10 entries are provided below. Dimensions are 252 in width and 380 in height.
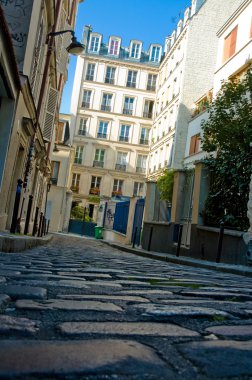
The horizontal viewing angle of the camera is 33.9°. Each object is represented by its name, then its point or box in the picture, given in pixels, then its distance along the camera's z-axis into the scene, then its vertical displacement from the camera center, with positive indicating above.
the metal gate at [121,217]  25.17 +0.37
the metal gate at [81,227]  43.16 -1.02
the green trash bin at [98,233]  33.81 -1.05
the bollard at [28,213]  10.97 -0.06
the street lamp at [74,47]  14.05 +5.74
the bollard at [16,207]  8.13 +0.05
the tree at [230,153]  12.99 +2.92
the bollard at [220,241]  9.70 -0.15
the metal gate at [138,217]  21.23 +0.41
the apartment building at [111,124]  52.03 +12.40
